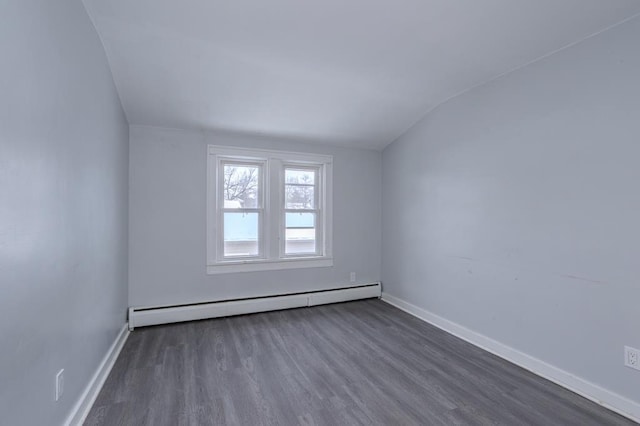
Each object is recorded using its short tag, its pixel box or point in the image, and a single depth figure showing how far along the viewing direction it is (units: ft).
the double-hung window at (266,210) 12.27
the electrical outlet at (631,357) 6.25
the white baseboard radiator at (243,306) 10.79
